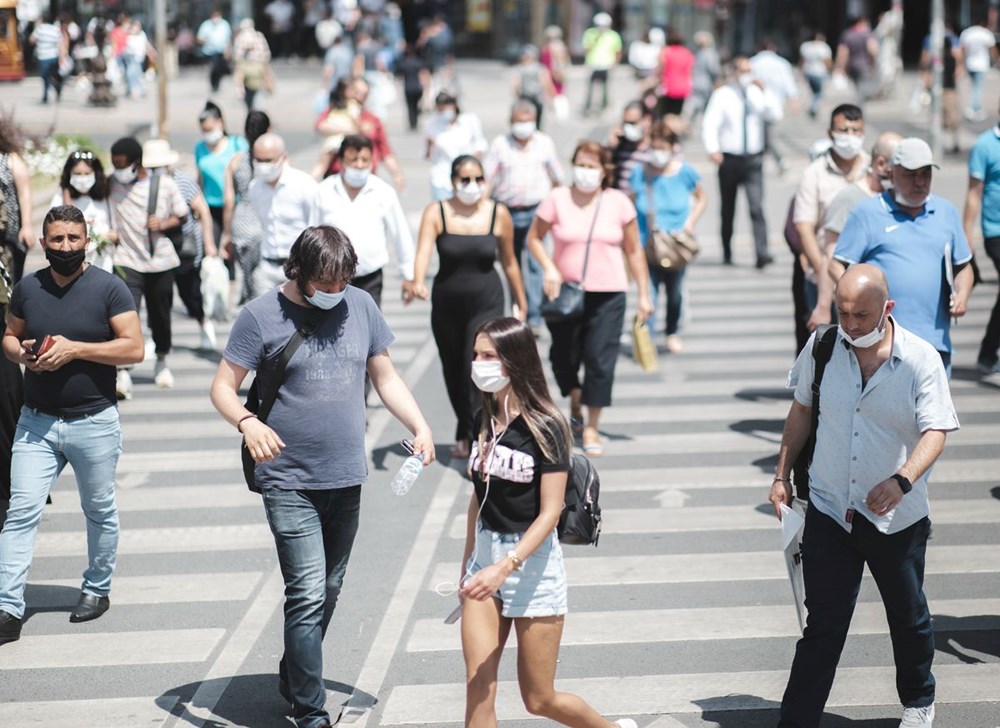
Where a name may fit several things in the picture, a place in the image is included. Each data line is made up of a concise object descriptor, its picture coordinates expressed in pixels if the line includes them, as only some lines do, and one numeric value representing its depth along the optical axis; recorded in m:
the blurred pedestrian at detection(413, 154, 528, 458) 9.50
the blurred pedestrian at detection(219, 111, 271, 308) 12.55
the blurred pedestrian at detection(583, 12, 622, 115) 31.61
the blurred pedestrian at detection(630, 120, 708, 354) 12.73
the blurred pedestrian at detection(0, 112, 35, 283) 10.38
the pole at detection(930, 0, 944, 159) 21.33
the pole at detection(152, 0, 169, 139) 19.28
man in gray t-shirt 5.71
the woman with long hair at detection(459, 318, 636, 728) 5.14
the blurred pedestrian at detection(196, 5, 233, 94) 33.69
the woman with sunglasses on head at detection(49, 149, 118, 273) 9.91
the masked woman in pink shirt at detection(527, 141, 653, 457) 9.89
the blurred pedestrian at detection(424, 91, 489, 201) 14.80
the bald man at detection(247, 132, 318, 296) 10.84
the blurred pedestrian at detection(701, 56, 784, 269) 16.34
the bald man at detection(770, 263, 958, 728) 5.43
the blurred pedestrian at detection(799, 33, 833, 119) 31.16
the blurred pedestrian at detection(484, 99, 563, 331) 13.28
